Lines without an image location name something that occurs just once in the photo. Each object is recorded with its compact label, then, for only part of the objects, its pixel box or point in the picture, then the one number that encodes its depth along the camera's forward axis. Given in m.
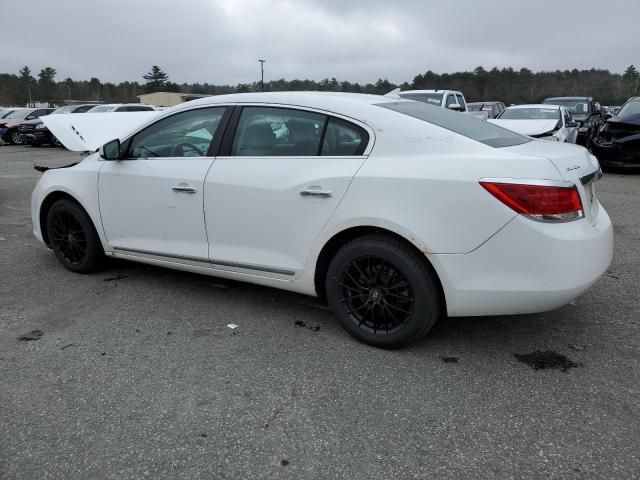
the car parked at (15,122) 22.80
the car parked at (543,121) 10.09
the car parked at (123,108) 18.20
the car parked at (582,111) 14.71
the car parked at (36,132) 21.08
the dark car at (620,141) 9.93
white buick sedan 2.73
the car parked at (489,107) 21.77
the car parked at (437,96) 12.86
